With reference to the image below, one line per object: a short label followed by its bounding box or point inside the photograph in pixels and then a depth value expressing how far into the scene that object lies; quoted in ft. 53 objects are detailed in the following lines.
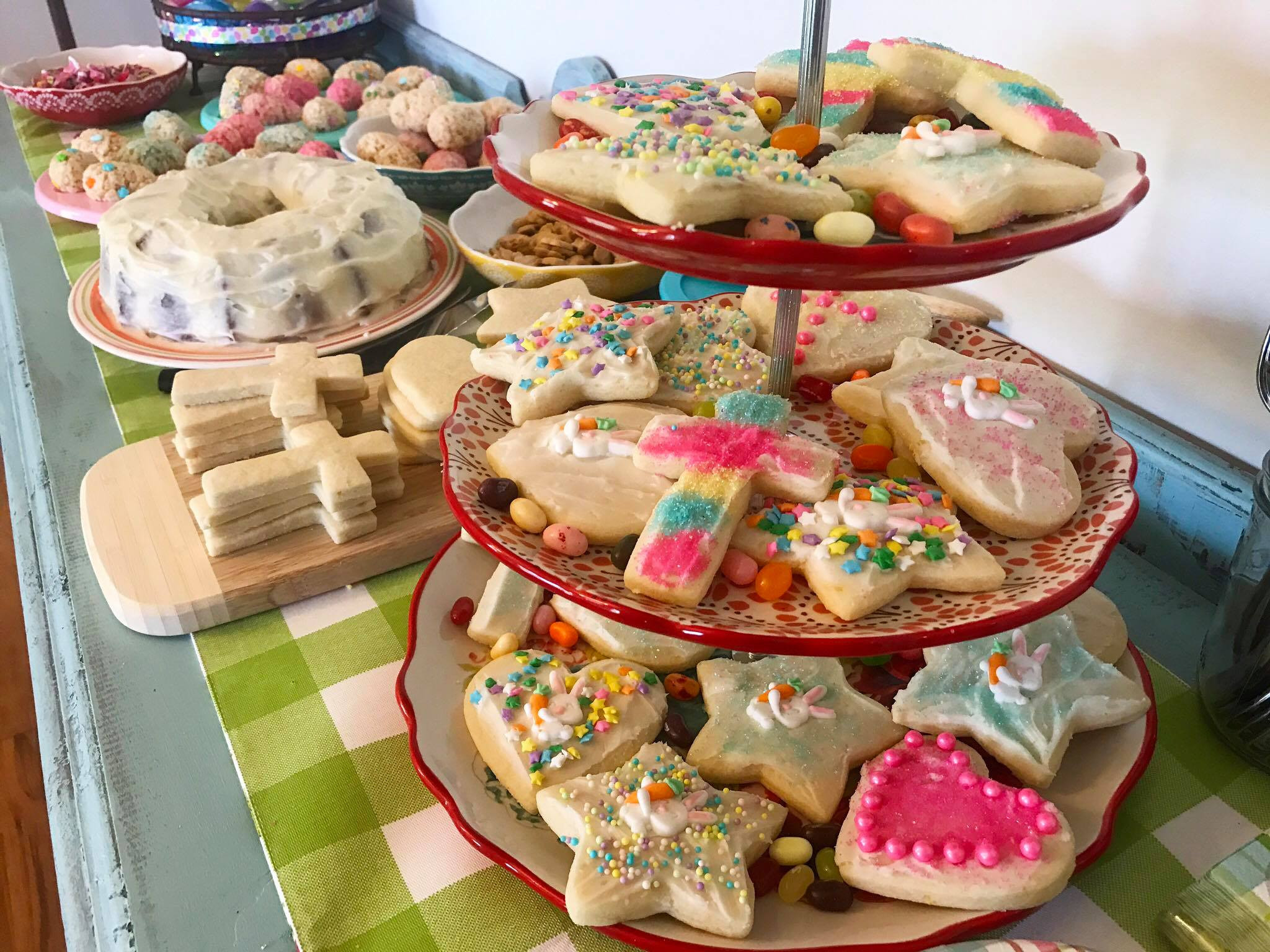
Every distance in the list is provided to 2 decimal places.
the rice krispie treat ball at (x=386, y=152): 5.02
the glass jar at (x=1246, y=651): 2.24
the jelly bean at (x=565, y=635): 2.55
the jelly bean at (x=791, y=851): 1.97
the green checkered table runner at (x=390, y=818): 1.98
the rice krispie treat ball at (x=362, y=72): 6.35
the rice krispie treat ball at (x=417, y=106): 5.22
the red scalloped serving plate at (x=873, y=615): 1.63
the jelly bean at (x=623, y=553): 1.90
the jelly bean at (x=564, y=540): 1.93
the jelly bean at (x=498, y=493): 2.01
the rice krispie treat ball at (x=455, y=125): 5.10
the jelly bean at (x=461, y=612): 2.60
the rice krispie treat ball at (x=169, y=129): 5.49
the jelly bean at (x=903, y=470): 2.10
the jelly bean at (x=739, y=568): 1.83
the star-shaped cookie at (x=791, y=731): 2.12
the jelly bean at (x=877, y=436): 2.23
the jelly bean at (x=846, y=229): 1.56
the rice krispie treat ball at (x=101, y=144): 5.24
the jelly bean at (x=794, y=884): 1.91
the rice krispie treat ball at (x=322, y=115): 5.75
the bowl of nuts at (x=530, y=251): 3.88
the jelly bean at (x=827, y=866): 1.94
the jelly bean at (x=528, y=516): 1.97
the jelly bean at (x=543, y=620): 2.59
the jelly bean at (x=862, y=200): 1.73
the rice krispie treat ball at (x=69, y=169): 5.09
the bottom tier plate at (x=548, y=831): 1.82
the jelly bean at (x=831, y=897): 1.88
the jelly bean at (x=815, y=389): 2.50
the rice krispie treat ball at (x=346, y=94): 6.10
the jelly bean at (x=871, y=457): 2.18
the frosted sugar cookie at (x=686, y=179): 1.58
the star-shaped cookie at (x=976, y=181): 1.66
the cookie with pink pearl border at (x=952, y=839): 1.80
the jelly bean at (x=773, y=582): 1.81
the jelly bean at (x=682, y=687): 2.45
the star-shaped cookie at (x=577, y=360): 2.33
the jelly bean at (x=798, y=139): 1.85
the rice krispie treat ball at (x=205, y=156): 5.09
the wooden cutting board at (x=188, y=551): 2.76
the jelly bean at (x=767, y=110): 2.04
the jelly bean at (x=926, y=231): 1.59
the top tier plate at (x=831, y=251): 1.49
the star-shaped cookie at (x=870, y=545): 1.74
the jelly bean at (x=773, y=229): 1.57
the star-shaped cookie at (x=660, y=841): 1.82
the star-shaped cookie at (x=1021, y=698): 2.10
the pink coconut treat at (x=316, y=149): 5.15
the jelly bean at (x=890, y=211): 1.69
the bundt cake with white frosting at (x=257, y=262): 3.67
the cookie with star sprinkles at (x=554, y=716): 2.13
